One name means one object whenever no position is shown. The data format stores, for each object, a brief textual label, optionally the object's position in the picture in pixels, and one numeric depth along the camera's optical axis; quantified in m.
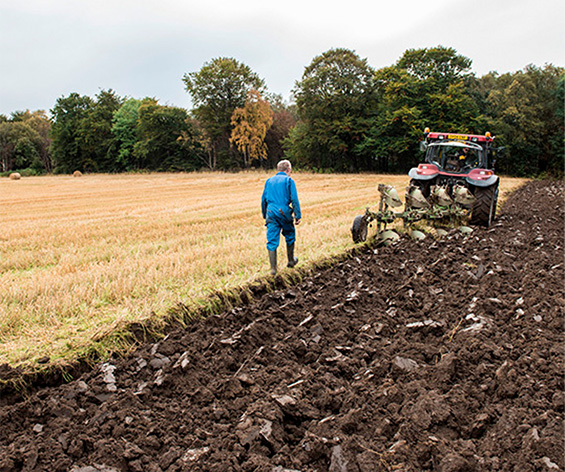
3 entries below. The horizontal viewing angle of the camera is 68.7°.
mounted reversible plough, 7.89
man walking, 5.48
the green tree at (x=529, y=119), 35.44
